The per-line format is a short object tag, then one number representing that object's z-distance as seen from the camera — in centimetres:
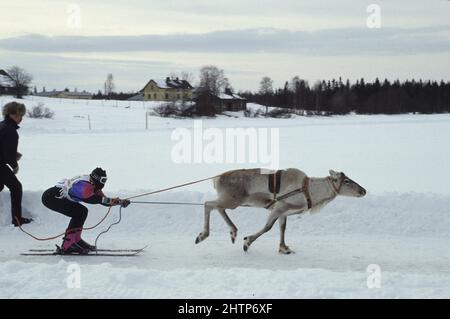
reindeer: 886
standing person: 949
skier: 832
